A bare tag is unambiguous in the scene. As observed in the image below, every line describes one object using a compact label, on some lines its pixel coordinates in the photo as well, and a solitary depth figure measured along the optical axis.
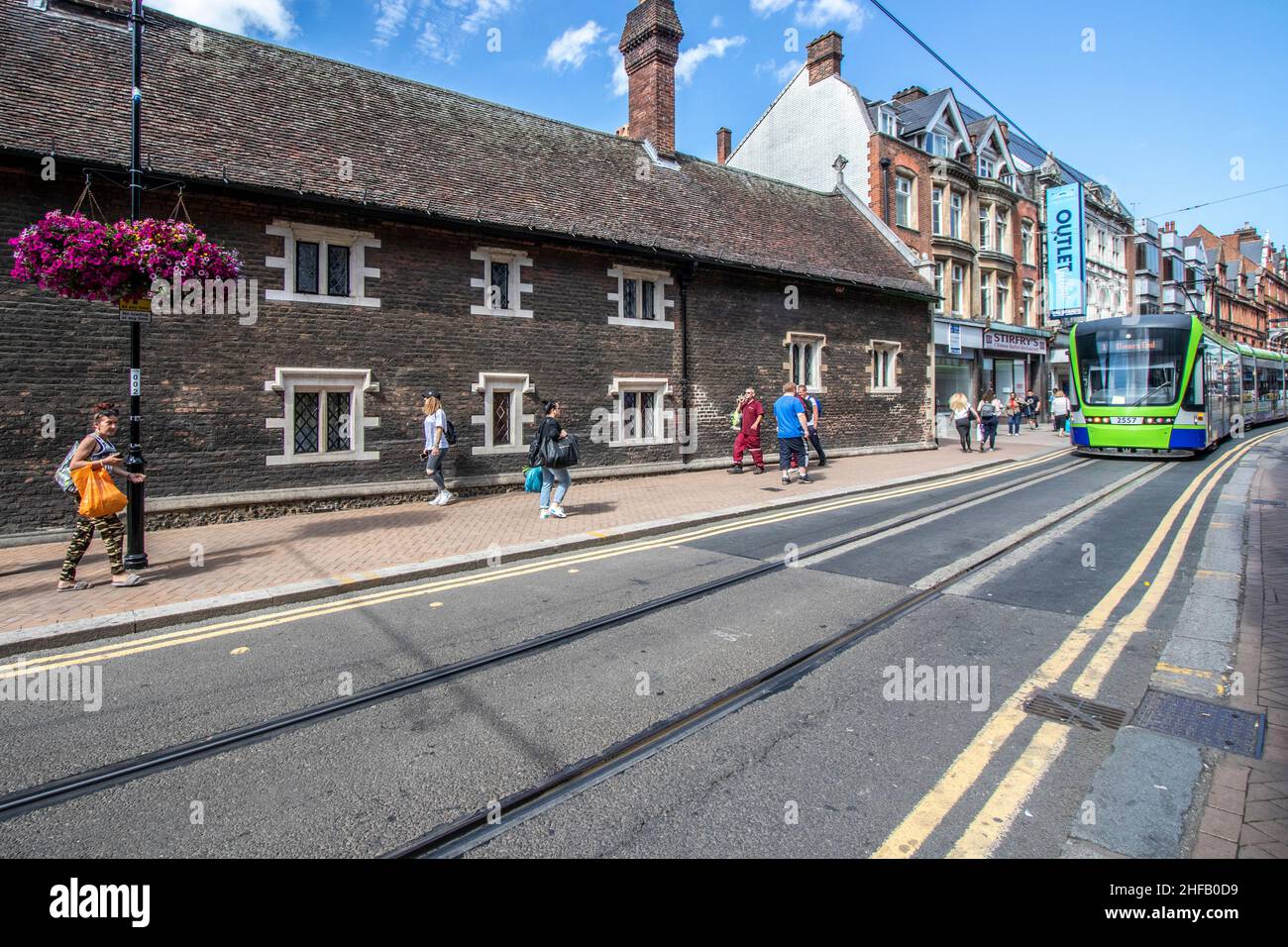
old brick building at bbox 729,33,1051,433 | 27.89
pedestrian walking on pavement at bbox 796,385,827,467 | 16.59
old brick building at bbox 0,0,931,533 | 10.04
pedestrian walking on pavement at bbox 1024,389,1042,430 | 33.84
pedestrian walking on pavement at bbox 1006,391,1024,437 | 28.56
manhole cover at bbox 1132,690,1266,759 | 3.57
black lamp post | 7.39
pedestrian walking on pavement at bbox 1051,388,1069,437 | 26.03
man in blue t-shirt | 13.82
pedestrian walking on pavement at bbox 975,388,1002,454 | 20.83
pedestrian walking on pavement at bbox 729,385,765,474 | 15.90
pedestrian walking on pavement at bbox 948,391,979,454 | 20.81
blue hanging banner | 34.34
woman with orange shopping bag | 6.76
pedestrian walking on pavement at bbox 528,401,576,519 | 9.91
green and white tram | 16.56
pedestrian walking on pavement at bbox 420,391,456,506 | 11.98
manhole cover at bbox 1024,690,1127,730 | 3.83
